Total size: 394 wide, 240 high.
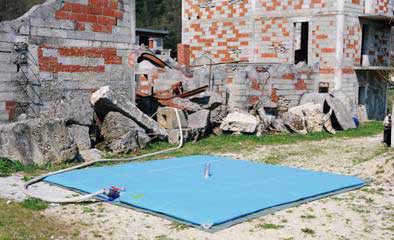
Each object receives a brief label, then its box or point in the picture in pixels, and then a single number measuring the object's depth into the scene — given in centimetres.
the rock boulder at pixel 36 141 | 1023
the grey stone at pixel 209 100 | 1579
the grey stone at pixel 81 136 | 1186
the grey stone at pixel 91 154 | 1127
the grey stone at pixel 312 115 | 1683
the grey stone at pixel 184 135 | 1386
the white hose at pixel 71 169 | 767
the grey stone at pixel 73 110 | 1186
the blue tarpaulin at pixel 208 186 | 717
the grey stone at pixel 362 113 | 2090
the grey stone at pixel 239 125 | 1552
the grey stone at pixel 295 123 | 1655
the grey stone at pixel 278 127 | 1645
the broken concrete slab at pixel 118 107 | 1226
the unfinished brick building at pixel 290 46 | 1794
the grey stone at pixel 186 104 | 1545
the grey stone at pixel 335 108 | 1753
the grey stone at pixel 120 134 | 1227
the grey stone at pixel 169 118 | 1426
